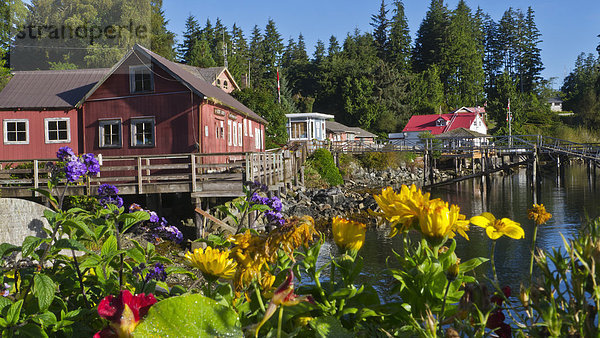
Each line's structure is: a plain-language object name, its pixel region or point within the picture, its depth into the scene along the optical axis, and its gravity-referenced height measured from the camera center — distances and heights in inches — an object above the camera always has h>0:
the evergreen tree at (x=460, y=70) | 3531.0 +612.4
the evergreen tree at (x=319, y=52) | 3414.1 +794.2
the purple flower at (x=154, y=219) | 144.1 -15.0
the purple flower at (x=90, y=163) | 148.8 +1.5
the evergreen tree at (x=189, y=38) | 2997.0 +766.9
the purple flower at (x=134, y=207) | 165.8 -13.4
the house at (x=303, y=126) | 2047.2 +146.6
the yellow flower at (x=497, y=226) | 62.1 -8.5
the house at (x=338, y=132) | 2324.1 +136.5
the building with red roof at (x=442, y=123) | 2534.4 +177.1
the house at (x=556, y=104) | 4670.3 +474.3
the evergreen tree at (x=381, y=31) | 3641.7 +934.5
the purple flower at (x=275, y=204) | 138.4 -11.1
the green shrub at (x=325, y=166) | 1391.5 -12.4
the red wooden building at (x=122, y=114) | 776.3 +82.9
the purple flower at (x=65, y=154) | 145.6 +4.2
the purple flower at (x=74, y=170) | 137.7 -0.4
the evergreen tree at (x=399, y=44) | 3476.9 +797.5
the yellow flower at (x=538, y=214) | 74.3 -8.6
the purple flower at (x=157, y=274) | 89.3 -18.8
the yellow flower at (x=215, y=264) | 63.1 -12.3
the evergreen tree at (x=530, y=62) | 3686.0 +680.0
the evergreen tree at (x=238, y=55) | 2733.0 +687.9
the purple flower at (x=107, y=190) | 152.0 -6.7
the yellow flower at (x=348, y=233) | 64.7 -9.1
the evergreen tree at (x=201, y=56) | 2573.8 +576.7
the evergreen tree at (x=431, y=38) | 3582.7 +857.9
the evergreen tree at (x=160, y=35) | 2331.8 +637.1
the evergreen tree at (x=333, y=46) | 3867.6 +887.9
